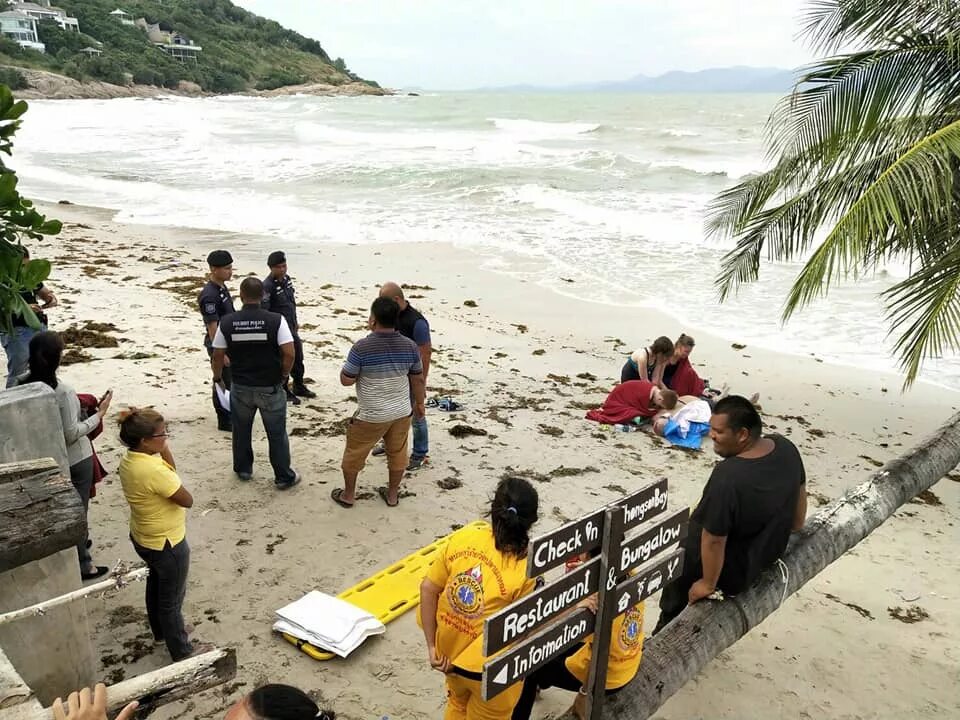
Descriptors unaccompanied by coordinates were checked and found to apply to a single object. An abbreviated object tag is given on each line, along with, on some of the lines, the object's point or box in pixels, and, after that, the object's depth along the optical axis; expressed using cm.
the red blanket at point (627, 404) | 812
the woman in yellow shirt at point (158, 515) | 362
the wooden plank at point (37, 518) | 234
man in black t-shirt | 332
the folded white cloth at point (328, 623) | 417
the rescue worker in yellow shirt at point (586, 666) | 286
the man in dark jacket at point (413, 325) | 576
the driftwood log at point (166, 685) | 179
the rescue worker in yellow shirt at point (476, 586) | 269
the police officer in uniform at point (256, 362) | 546
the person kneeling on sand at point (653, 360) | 812
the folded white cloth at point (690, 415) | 779
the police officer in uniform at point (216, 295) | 632
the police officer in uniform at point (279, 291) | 716
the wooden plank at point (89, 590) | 201
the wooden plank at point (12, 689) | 182
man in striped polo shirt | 533
